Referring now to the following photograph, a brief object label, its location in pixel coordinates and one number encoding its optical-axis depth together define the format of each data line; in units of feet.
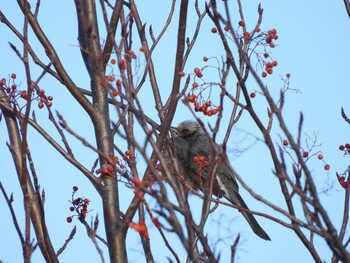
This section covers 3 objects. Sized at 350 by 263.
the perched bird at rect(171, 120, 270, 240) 43.55
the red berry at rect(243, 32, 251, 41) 24.27
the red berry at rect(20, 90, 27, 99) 27.24
